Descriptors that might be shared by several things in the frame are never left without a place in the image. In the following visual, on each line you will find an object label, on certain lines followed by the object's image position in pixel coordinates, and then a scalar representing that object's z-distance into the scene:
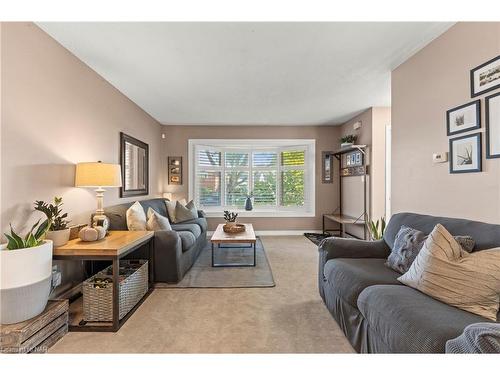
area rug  2.77
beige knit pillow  1.27
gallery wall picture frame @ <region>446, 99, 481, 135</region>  1.83
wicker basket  1.98
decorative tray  3.58
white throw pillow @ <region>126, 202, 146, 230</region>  2.80
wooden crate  1.43
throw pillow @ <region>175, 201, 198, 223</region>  4.35
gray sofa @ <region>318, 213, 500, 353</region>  1.14
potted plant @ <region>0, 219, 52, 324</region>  1.46
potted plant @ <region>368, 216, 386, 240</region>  3.35
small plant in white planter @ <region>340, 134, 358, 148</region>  4.60
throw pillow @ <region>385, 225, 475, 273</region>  1.76
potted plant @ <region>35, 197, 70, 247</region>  1.92
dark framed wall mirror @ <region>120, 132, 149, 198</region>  3.62
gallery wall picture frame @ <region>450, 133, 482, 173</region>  1.84
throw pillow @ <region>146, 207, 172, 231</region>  2.92
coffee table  3.13
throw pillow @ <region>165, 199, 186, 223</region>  4.31
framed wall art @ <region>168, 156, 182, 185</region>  5.41
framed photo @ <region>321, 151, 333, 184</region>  5.47
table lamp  2.33
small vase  5.50
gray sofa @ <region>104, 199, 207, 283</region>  2.75
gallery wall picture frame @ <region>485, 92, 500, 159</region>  1.69
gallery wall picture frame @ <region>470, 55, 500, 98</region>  1.67
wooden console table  1.90
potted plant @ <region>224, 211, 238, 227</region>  3.97
